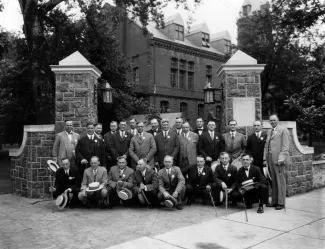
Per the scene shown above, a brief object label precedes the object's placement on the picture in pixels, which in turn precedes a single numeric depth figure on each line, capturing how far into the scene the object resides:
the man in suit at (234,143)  6.89
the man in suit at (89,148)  6.78
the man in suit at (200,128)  7.29
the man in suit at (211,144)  6.91
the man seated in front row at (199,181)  6.52
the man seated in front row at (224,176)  6.38
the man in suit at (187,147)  7.06
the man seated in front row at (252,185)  6.07
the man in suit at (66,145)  7.00
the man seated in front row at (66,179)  6.54
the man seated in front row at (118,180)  6.34
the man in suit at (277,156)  6.25
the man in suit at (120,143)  7.12
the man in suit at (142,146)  7.00
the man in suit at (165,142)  7.10
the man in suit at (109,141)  7.17
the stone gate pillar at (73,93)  7.50
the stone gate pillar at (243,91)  7.48
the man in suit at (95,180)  6.16
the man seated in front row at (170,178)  6.34
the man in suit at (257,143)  6.66
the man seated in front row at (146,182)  6.24
